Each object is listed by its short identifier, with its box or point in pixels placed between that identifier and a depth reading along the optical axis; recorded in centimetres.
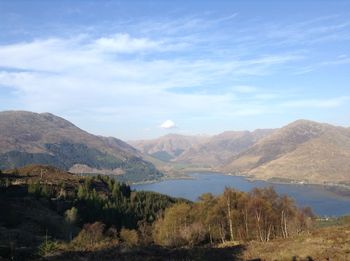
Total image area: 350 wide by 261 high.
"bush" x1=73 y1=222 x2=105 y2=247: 9212
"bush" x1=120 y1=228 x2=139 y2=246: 9406
